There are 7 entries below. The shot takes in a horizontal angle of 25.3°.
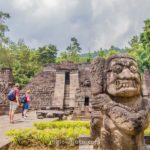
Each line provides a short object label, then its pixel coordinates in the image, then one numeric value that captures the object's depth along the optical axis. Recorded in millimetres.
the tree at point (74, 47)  58562
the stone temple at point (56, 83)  24234
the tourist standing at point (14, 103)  12328
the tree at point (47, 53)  53312
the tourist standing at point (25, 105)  15404
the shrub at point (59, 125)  10156
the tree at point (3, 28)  39188
